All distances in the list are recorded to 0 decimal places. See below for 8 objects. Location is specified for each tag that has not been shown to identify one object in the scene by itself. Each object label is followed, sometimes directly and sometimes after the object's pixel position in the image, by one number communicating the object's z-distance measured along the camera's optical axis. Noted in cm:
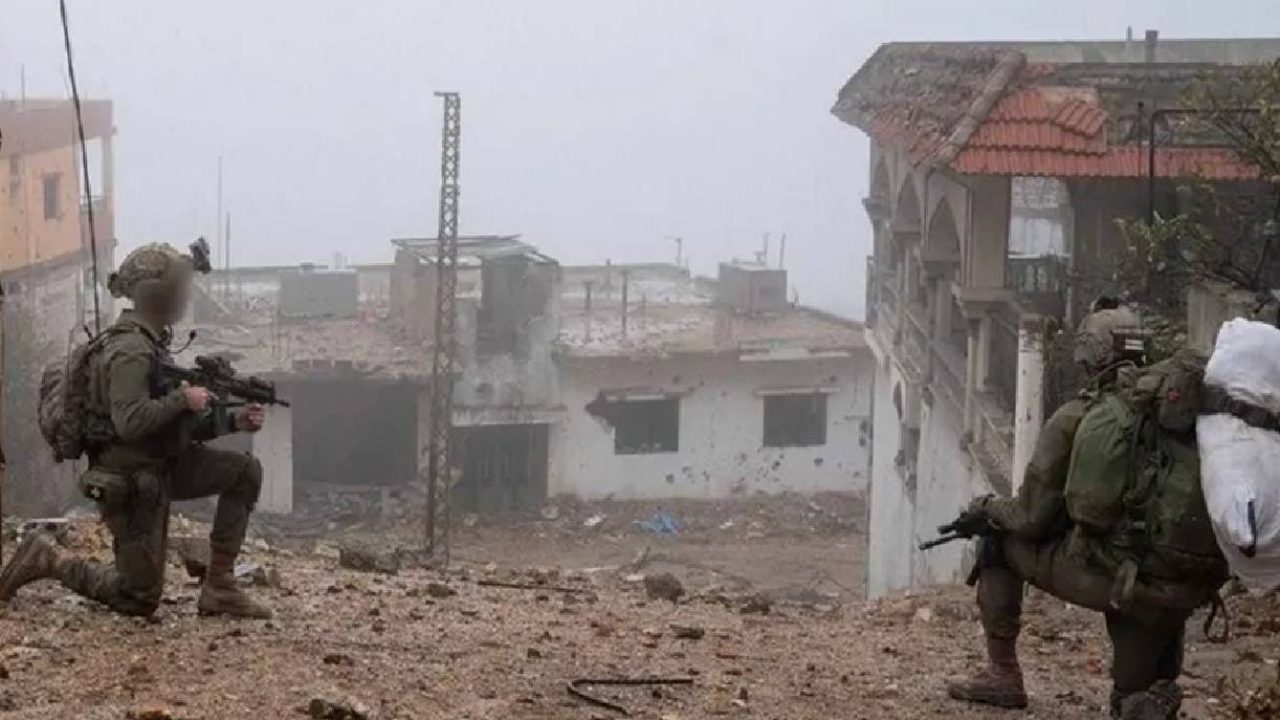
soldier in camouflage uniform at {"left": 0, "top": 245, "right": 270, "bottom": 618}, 689
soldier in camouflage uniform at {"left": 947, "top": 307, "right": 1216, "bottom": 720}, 607
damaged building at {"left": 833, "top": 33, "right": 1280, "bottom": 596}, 1355
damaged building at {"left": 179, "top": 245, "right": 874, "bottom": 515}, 3058
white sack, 549
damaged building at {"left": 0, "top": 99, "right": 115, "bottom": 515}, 2819
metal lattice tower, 2527
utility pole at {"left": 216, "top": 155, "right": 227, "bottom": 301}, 5200
